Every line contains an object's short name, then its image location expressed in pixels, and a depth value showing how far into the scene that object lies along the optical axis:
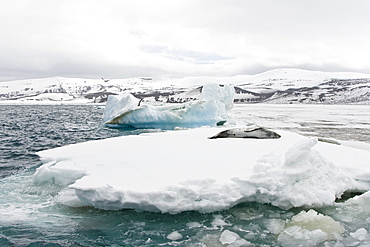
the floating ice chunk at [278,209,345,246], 3.85
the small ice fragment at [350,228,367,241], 3.89
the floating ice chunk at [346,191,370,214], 4.61
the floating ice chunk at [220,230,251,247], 3.74
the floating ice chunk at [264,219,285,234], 4.09
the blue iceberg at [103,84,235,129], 18.91
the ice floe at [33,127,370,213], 4.27
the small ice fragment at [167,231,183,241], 3.89
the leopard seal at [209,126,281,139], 8.73
